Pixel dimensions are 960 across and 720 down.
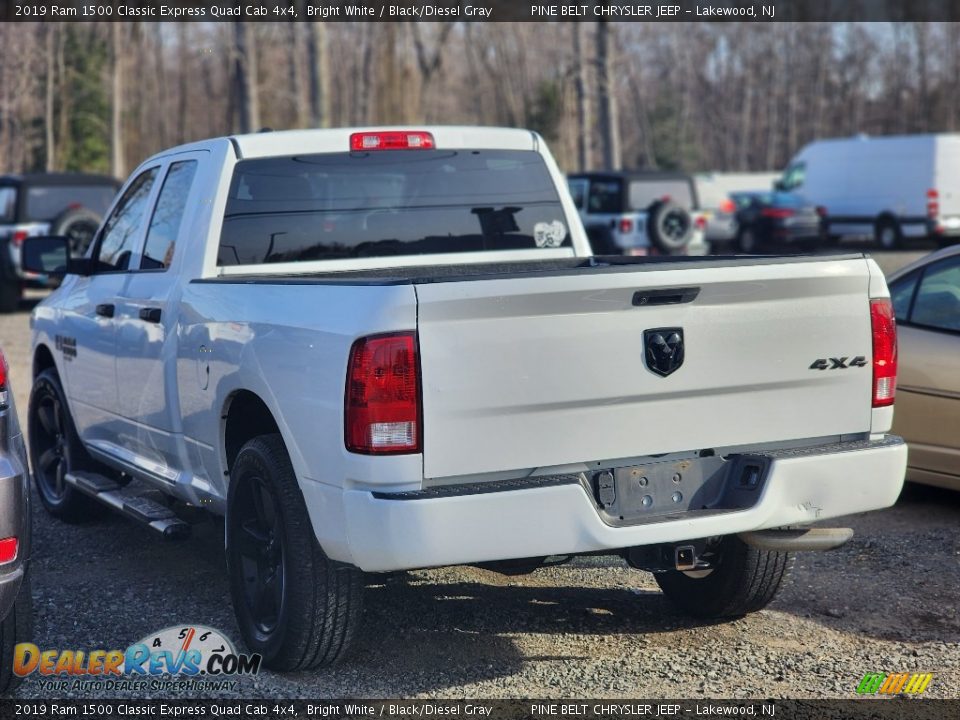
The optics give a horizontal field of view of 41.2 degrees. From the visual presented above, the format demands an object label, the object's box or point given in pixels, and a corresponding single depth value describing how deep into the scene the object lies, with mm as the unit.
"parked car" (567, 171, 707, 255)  20844
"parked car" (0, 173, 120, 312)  18469
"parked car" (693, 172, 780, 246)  30578
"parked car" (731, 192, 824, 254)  30000
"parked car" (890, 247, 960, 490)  6676
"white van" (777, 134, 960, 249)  29031
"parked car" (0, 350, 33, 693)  3957
